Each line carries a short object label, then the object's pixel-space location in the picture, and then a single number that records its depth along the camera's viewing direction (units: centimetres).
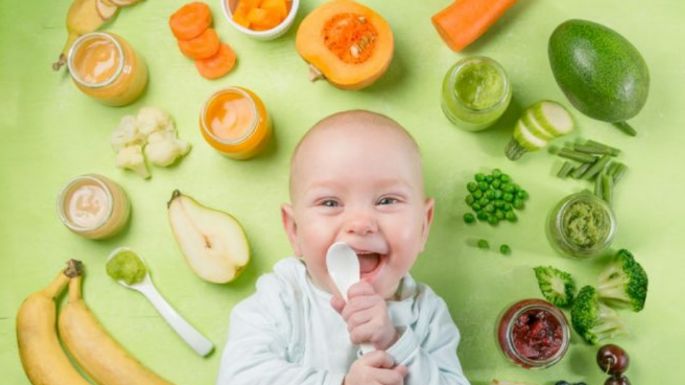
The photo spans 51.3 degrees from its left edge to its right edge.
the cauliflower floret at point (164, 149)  165
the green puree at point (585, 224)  156
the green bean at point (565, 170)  166
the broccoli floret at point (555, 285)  161
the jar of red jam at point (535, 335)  151
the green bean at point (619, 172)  167
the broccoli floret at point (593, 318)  155
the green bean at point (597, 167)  167
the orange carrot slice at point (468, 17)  165
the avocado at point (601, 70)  151
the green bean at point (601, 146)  166
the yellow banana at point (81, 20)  174
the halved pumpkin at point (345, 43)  158
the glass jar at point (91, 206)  160
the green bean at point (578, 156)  166
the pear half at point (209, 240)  160
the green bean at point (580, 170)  167
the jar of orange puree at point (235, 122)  158
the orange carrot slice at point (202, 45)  169
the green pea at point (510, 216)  166
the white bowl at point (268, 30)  166
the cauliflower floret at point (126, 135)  168
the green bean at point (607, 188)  165
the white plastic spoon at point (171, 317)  162
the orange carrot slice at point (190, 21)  167
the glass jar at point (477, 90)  157
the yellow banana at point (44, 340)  159
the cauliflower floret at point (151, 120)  167
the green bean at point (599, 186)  166
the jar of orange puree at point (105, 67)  162
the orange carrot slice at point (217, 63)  172
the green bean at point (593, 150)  166
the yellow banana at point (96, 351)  159
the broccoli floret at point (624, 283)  154
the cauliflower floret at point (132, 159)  166
